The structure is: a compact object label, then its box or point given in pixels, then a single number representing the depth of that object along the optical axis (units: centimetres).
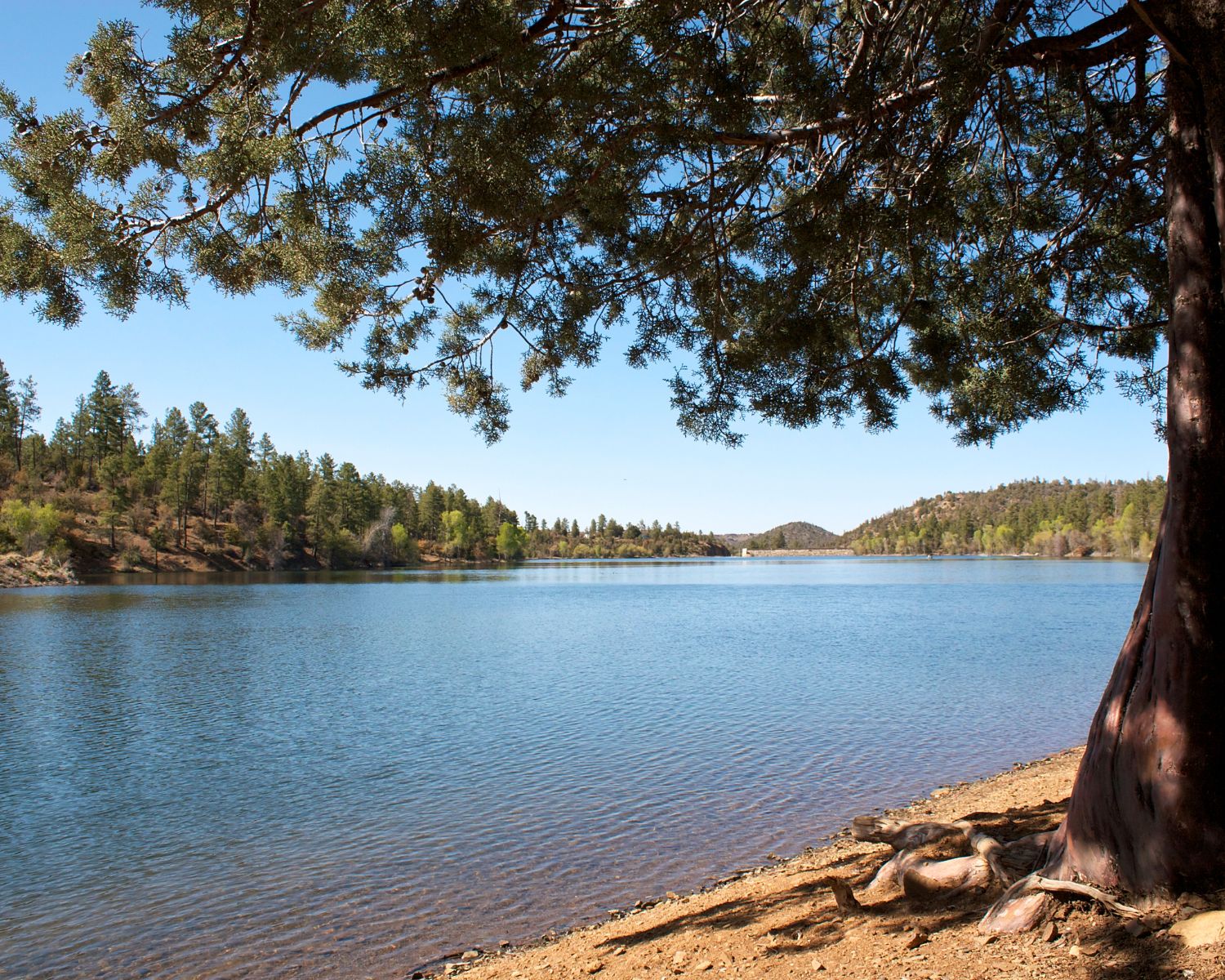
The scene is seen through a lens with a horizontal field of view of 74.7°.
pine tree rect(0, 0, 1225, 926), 328
